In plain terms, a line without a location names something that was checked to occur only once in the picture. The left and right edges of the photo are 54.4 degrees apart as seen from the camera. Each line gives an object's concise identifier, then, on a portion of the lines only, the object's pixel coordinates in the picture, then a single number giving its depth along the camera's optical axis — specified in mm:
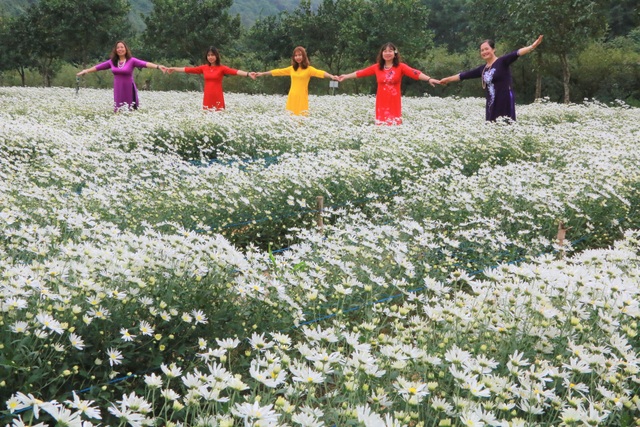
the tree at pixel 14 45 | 35406
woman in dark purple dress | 10664
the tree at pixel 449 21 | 60847
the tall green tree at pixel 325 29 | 32844
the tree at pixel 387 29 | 28344
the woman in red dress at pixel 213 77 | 12977
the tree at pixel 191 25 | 31328
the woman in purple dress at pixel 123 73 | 12509
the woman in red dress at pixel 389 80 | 11531
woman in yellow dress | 12469
